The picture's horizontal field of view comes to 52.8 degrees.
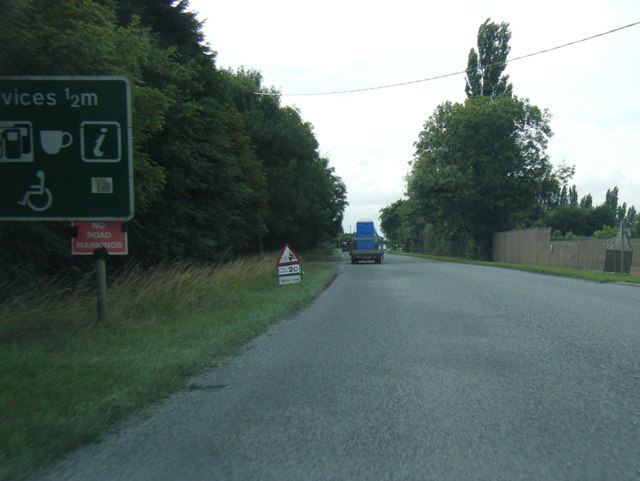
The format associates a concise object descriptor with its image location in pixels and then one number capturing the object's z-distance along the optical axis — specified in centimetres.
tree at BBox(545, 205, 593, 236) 10006
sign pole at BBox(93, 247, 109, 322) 1033
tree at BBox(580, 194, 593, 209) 13288
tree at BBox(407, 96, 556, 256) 5366
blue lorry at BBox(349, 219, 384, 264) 5147
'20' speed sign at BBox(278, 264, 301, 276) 2091
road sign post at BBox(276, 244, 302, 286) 2086
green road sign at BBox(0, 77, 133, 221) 945
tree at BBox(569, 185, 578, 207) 13438
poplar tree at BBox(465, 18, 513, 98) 5684
